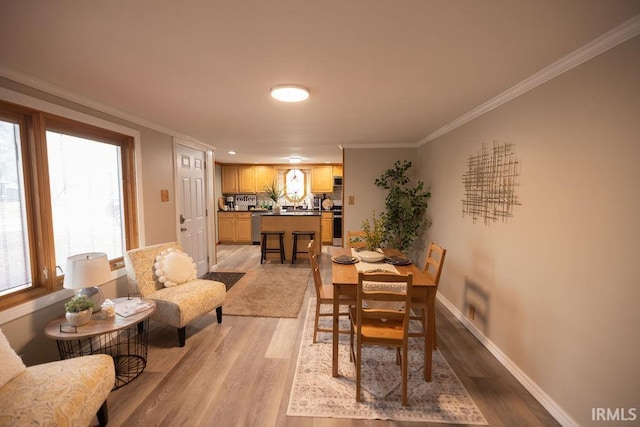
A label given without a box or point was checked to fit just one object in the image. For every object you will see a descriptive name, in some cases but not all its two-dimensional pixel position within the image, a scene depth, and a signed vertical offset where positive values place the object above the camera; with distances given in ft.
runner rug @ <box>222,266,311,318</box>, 11.00 -4.49
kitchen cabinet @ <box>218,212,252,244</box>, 24.07 -2.70
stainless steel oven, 24.43 -2.81
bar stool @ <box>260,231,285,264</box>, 18.45 -3.35
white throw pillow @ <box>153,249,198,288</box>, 9.12 -2.39
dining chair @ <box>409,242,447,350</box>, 7.29 -2.22
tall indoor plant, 13.93 -0.68
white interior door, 13.00 -0.41
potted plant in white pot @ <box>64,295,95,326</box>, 6.12 -2.52
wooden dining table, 6.75 -2.51
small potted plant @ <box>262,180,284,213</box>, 22.97 +0.51
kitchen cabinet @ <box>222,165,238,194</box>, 25.12 +1.60
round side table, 6.05 -4.13
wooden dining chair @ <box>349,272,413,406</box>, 5.73 -3.03
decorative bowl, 8.59 -1.90
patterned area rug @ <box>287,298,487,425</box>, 5.85 -4.56
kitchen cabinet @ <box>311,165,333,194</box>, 24.98 +1.44
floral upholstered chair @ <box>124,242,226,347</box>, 8.18 -2.95
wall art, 7.27 +0.31
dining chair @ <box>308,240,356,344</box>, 8.15 -3.04
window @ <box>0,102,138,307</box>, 6.42 +0.05
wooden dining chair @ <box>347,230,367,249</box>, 10.92 -1.90
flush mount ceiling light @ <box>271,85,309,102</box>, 6.81 +2.57
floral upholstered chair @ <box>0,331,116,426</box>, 4.02 -3.06
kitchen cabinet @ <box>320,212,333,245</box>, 23.79 -2.55
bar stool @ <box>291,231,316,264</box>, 18.39 -2.82
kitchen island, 18.85 -1.95
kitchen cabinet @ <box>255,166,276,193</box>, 25.16 +1.76
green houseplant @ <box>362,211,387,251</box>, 9.11 -1.43
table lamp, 6.34 -1.78
